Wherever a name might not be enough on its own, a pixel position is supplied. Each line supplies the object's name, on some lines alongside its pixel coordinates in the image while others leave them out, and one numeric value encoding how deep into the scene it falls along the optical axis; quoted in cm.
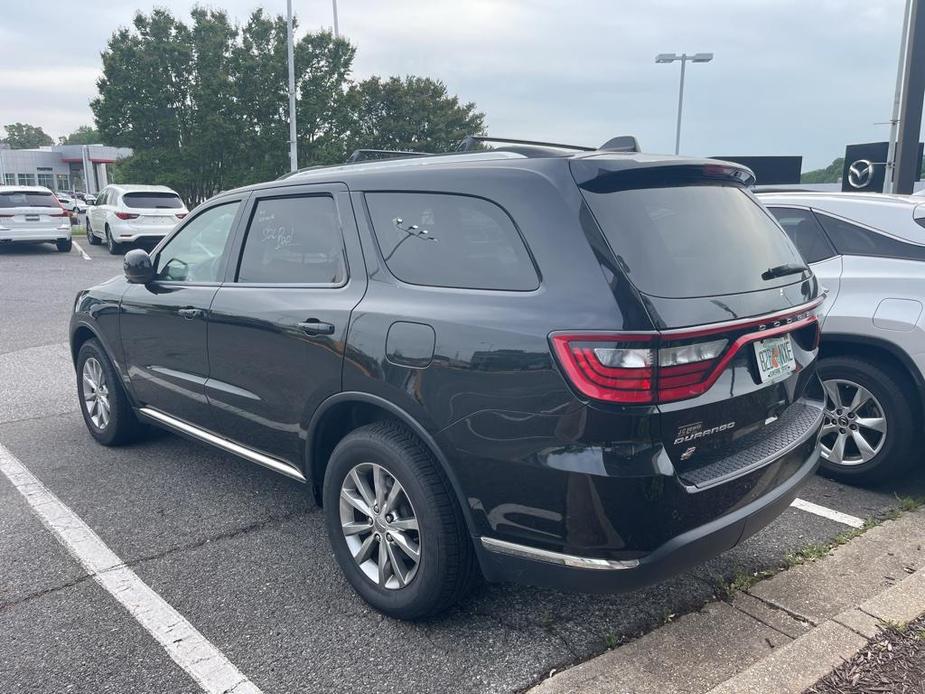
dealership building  8531
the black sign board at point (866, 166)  1121
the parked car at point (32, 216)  1814
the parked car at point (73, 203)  4234
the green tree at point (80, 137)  12221
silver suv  405
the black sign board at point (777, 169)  2400
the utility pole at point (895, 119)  1105
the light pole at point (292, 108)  2880
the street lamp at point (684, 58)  3005
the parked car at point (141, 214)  1845
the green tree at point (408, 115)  3903
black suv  234
